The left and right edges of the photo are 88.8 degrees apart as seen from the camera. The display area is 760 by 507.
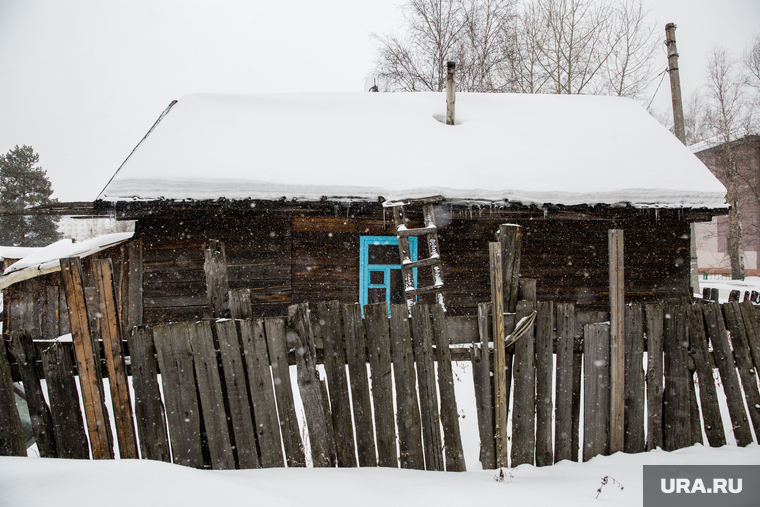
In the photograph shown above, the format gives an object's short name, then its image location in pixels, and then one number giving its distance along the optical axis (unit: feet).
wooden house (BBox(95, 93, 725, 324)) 20.16
